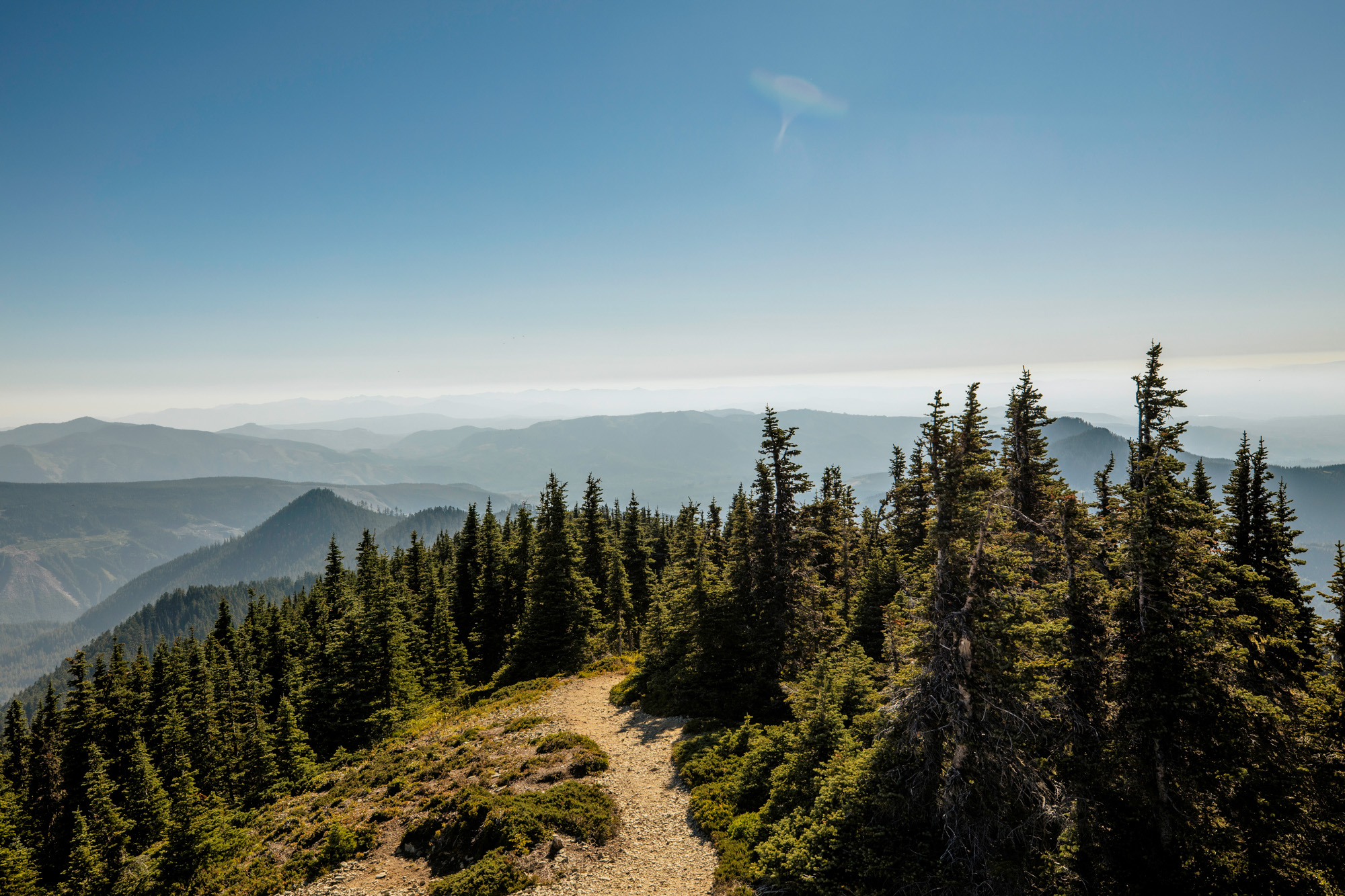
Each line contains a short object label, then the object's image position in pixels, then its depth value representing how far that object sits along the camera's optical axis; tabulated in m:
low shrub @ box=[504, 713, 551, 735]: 29.29
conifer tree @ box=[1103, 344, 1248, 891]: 13.71
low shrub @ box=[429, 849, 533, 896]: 16.83
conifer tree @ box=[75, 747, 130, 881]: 30.38
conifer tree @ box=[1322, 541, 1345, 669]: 15.38
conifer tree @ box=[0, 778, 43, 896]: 26.30
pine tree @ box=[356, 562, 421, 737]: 35.06
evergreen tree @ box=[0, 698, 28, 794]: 41.45
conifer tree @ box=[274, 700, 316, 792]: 30.70
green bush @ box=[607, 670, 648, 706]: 33.81
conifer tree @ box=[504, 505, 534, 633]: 53.81
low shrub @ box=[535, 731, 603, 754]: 26.03
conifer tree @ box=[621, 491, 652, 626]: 58.88
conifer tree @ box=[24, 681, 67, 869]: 36.59
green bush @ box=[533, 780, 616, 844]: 19.36
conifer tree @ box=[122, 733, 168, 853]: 32.22
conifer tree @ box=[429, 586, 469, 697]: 43.00
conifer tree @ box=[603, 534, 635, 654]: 50.91
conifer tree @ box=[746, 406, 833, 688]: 28.67
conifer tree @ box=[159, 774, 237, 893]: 22.44
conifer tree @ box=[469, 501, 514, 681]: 53.59
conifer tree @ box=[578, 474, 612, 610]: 51.78
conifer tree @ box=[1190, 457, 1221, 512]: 28.11
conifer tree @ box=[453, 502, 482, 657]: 57.00
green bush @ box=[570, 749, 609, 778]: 23.94
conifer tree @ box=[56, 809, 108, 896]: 27.25
